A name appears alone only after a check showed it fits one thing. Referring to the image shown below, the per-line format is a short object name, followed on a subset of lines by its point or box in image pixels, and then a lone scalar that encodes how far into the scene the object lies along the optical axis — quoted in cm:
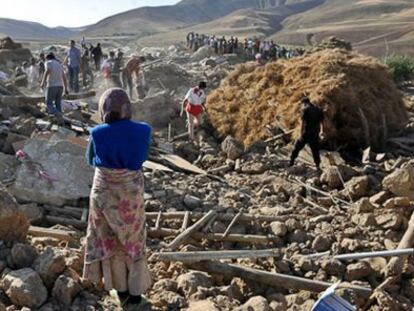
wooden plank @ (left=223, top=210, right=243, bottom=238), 667
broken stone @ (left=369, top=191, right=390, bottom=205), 791
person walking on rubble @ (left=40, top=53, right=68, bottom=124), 1116
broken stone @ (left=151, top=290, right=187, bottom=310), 488
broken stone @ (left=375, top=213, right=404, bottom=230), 698
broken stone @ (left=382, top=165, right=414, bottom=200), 786
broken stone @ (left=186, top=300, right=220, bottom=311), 480
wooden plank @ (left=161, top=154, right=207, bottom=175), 982
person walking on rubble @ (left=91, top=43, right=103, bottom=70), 2417
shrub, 2296
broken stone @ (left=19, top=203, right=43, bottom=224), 674
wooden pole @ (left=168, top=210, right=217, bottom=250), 622
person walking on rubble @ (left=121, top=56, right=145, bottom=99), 1744
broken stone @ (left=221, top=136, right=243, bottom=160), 1080
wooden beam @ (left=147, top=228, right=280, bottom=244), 659
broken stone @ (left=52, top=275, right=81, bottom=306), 455
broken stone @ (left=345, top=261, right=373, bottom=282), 586
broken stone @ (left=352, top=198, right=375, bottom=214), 767
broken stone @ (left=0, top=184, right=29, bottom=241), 505
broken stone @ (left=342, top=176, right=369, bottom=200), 852
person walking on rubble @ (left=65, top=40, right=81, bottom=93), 1614
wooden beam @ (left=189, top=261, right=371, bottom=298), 552
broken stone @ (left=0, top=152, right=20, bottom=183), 768
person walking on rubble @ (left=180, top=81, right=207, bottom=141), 1213
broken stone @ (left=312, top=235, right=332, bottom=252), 649
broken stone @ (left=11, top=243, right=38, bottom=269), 485
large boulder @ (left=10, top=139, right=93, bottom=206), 726
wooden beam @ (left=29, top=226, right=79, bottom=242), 611
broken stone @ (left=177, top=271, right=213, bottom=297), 515
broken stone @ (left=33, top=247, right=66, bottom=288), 466
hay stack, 1119
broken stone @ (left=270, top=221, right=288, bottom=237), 676
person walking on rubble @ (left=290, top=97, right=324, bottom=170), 968
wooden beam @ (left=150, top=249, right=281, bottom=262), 562
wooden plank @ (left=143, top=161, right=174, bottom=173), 937
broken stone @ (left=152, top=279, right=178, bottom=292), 515
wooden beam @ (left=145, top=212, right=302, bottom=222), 702
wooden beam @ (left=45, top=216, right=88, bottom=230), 674
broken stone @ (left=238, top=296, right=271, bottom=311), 483
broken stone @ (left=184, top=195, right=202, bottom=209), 770
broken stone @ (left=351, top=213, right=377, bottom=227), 718
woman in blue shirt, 439
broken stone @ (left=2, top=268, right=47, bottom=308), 443
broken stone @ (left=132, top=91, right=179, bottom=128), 1380
